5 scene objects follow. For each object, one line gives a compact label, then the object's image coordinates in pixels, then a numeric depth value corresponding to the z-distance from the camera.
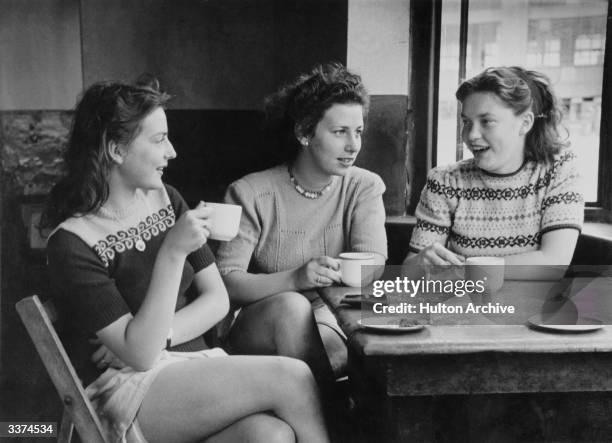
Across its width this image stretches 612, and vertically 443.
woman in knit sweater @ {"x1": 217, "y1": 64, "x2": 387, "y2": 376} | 1.88
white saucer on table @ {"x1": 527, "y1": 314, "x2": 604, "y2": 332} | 1.10
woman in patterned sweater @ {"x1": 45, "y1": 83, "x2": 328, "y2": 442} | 1.22
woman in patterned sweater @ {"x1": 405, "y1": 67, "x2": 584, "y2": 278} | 1.80
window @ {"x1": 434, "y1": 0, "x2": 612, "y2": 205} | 2.25
